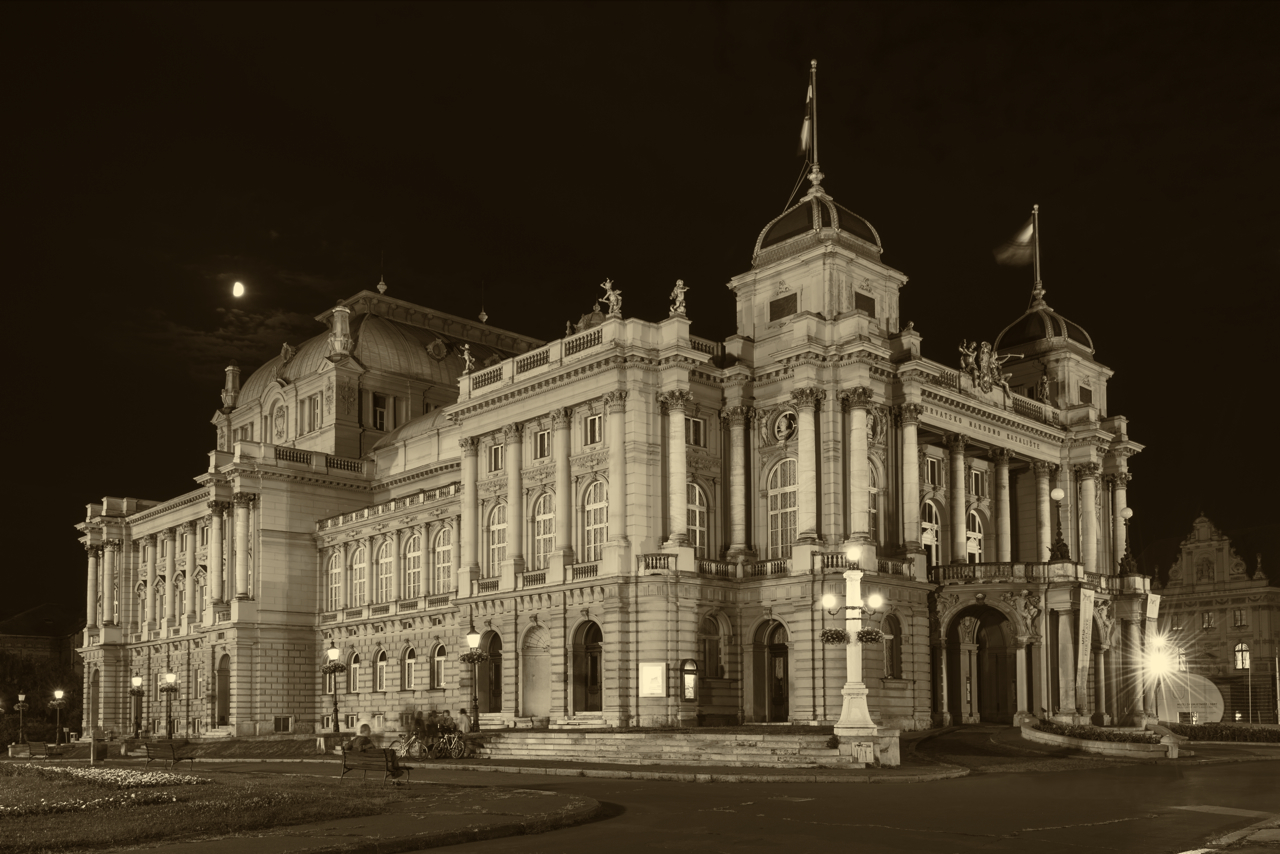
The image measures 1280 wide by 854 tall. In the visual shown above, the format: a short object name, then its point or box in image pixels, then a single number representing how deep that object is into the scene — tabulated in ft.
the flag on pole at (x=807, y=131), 209.15
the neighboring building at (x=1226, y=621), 327.47
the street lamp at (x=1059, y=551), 192.76
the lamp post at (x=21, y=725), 279.79
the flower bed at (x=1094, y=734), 157.15
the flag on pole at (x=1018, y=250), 240.12
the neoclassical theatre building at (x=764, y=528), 187.83
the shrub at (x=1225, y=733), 189.98
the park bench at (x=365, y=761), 118.32
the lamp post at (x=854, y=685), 132.16
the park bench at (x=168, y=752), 203.62
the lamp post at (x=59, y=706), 296.18
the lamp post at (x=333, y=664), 191.93
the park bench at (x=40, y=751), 212.84
